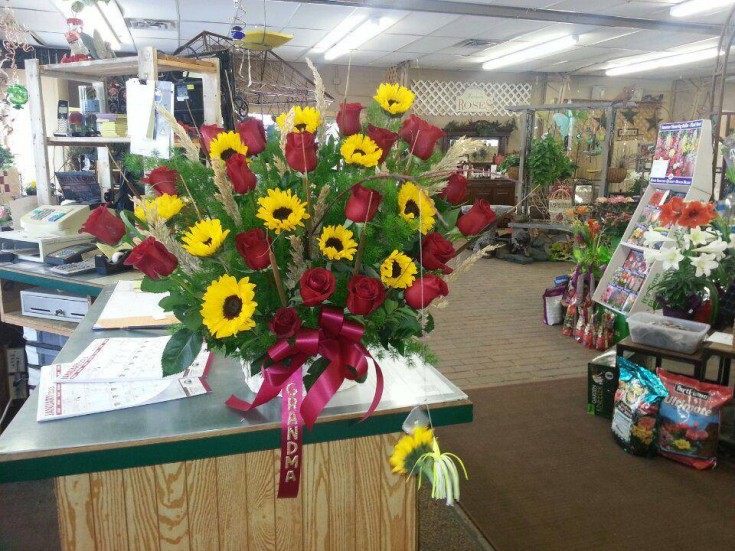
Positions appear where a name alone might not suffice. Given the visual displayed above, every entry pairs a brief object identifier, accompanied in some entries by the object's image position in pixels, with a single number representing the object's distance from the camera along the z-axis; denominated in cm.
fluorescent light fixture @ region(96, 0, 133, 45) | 625
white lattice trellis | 1096
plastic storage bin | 281
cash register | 291
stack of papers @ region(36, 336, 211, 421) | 136
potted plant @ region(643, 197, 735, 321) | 289
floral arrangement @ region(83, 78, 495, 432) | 112
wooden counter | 123
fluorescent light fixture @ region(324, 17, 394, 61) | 719
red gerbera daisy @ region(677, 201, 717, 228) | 288
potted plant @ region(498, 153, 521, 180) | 844
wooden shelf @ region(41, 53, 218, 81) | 271
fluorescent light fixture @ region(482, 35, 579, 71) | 842
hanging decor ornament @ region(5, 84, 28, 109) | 477
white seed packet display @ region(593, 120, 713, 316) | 396
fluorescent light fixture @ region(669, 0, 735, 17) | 628
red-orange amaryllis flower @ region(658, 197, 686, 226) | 296
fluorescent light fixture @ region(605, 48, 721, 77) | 940
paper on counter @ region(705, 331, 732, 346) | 281
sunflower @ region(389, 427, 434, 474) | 84
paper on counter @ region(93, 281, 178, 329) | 193
